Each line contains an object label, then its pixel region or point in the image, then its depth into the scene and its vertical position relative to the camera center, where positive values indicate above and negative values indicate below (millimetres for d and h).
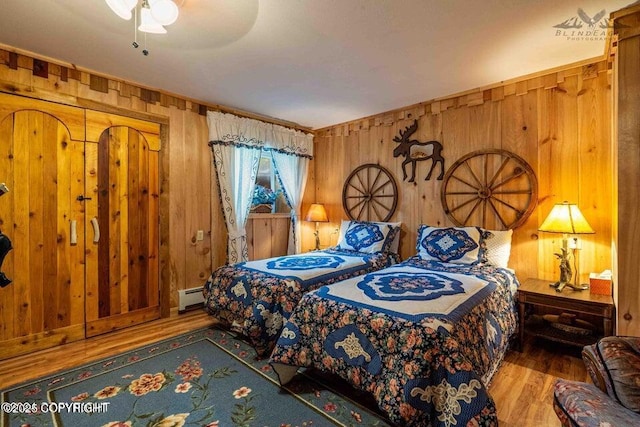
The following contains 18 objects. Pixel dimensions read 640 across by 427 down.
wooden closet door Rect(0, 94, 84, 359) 2293 -81
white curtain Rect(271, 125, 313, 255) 4074 +628
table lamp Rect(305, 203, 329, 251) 4129 -24
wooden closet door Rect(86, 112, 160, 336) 2684 -101
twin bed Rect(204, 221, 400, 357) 2297 -572
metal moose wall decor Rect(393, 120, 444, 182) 3311 +713
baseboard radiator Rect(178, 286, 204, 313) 3217 -953
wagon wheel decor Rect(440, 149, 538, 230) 2789 +215
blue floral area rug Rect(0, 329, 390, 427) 1598 -1109
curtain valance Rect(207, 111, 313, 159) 3432 +997
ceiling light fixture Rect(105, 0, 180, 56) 1508 +1064
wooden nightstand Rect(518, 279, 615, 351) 2012 -671
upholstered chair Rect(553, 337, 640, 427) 976 -663
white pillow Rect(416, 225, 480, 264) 2721 -317
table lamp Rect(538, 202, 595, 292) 2232 -116
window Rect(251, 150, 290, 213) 4039 +296
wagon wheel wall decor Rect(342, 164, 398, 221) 3746 +241
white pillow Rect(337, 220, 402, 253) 3361 -340
